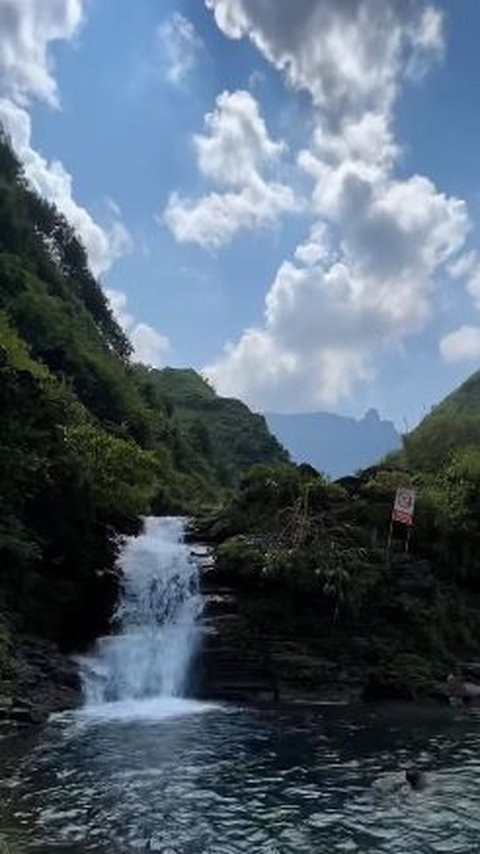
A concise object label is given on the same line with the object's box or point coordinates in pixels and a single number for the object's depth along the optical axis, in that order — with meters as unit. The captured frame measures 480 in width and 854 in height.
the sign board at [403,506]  32.53
